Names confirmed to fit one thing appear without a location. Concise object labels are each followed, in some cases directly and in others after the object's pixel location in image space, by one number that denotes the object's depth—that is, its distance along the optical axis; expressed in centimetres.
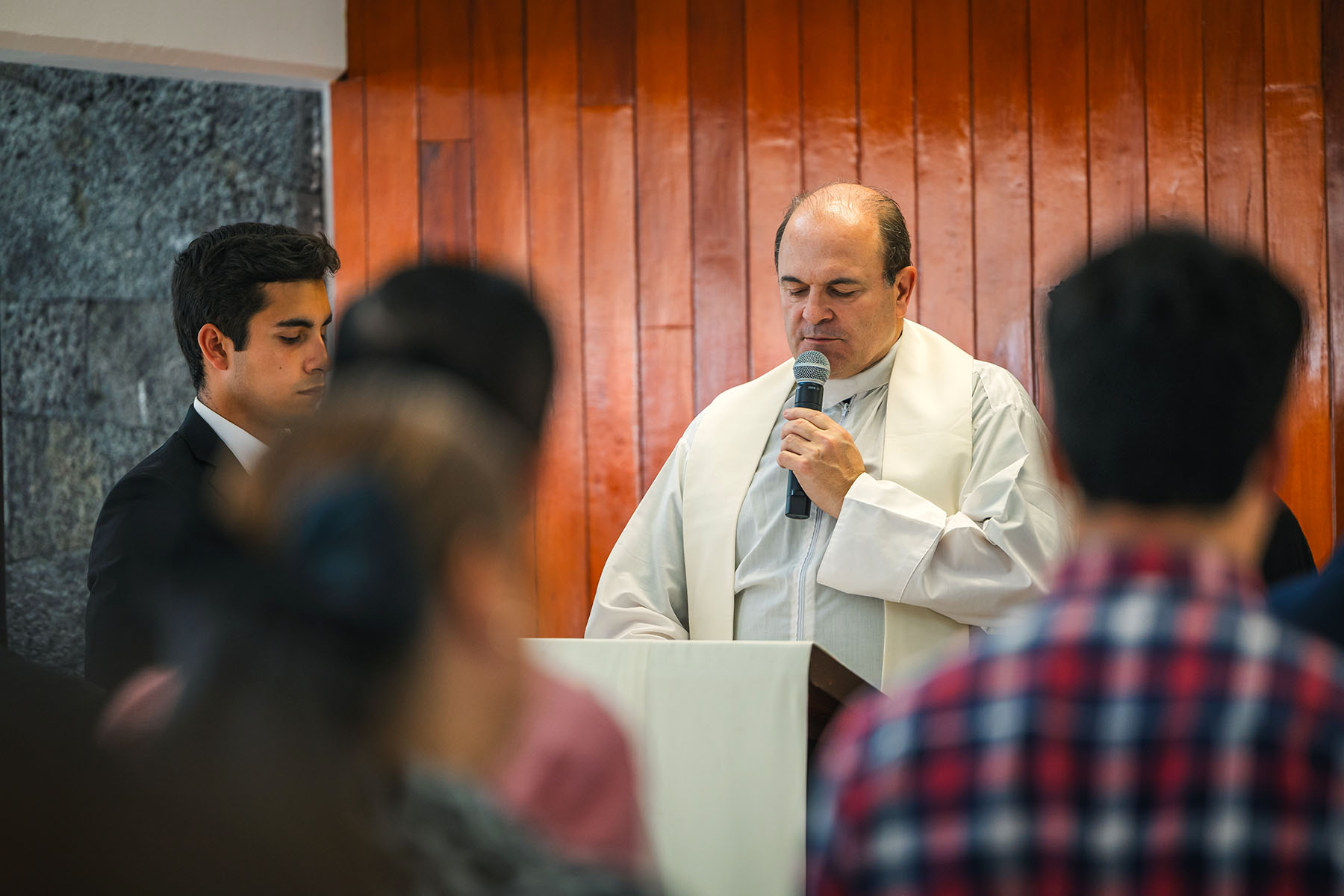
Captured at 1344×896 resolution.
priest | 420
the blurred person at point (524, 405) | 219
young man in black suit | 399
